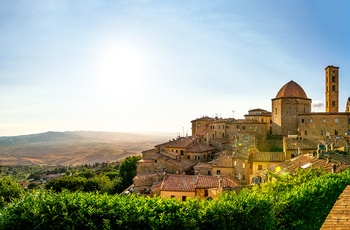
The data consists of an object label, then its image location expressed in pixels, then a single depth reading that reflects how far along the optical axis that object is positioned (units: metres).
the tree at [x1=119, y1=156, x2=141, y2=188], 64.56
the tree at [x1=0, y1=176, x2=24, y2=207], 42.78
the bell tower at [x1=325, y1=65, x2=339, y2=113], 70.75
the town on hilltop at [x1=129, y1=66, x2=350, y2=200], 37.78
